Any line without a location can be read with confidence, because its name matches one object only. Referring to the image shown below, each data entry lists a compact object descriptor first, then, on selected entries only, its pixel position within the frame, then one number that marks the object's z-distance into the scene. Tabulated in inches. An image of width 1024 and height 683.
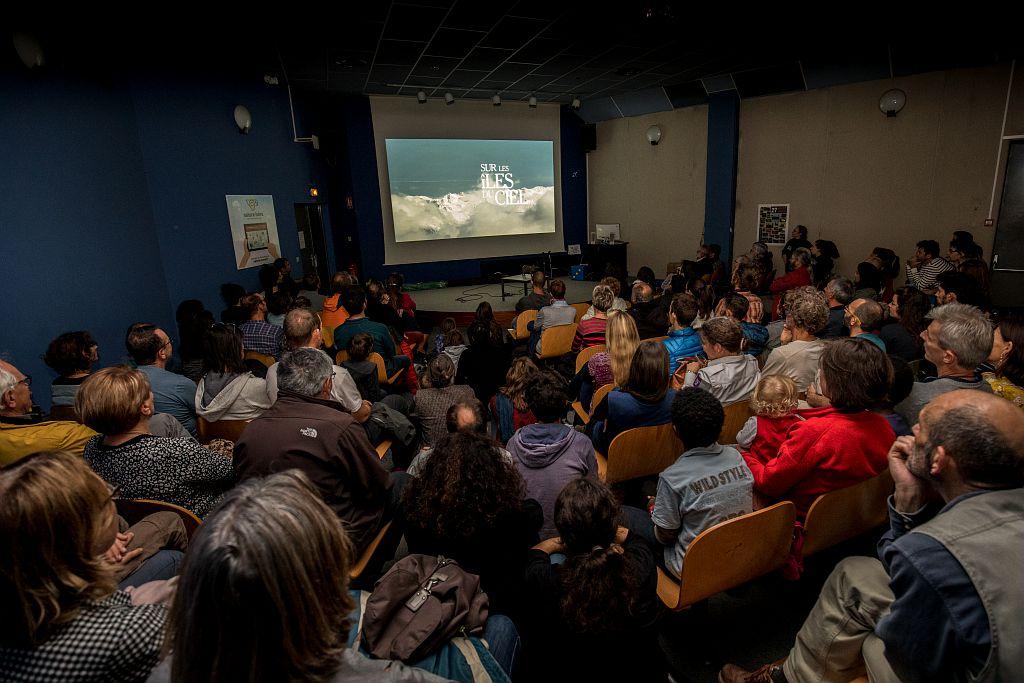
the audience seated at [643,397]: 106.2
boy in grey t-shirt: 76.6
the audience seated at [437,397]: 124.2
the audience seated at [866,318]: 140.1
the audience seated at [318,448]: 79.1
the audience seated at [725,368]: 121.3
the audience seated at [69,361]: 112.9
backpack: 47.1
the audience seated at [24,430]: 88.6
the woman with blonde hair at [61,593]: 39.0
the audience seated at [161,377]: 117.0
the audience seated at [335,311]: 225.3
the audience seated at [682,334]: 148.1
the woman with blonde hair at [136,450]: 76.5
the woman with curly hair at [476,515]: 65.5
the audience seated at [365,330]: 173.9
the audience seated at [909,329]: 147.3
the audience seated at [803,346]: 126.1
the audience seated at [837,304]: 164.4
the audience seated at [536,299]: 243.1
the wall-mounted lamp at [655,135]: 411.2
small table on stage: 373.9
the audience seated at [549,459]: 86.4
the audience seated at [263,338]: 172.4
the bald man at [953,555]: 44.3
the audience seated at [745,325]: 155.0
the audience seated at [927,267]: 236.2
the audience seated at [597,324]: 179.0
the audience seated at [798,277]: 268.7
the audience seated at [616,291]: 220.2
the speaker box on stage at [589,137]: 462.9
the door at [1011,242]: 252.1
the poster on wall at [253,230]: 259.0
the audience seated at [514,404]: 126.2
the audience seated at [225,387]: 116.5
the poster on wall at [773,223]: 349.4
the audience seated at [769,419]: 94.3
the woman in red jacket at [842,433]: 80.0
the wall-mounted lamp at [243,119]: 257.1
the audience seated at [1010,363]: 98.5
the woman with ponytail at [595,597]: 56.6
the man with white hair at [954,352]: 93.5
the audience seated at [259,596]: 30.7
